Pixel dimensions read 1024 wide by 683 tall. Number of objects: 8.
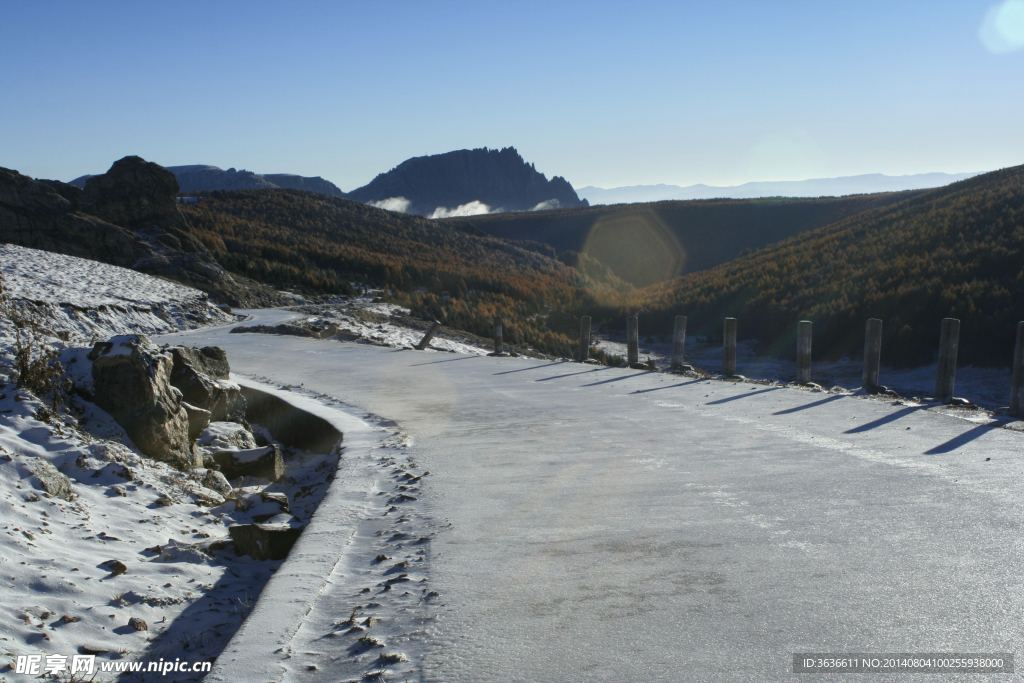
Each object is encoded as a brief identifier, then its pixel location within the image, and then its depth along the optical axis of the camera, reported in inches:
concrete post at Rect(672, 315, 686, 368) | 487.8
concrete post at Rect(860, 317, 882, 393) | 369.4
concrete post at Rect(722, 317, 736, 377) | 452.8
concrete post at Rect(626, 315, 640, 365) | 542.1
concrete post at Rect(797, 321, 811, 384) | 408.8
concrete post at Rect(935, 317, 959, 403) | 327.9
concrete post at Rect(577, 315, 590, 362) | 579.5
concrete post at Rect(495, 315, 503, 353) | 588.4
